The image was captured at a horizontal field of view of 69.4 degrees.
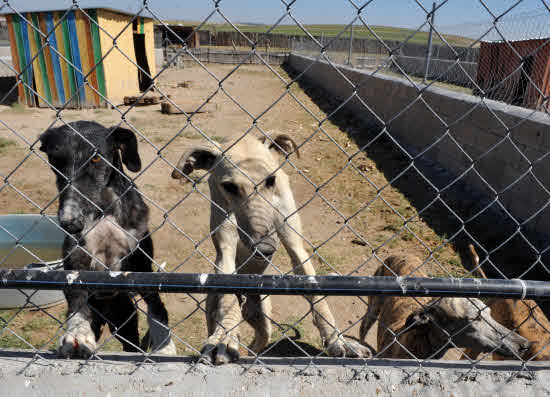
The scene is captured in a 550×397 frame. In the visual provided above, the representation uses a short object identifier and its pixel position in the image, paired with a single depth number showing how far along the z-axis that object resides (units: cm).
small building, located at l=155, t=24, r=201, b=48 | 3422
